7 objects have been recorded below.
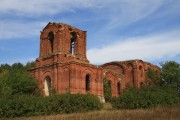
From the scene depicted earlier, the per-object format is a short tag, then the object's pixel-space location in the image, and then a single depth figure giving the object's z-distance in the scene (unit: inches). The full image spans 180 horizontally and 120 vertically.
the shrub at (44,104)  748.0
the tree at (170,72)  1611.7
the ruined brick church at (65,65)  1102.4
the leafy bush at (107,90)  1314.0
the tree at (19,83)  1093.0
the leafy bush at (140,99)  852.6
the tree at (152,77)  1681.1
